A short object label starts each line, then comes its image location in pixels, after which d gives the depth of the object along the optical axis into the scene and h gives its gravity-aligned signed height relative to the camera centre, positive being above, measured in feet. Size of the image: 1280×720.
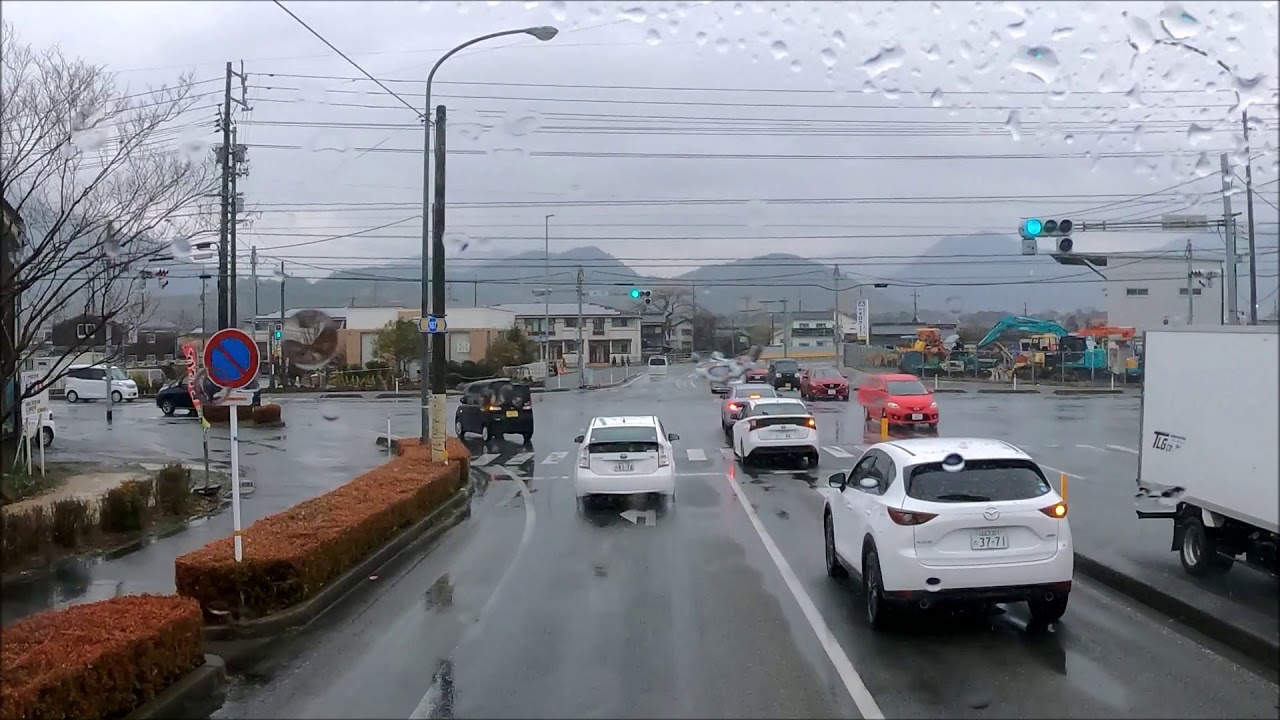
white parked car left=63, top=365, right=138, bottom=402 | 167.53 -5.02
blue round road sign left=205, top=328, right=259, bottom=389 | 33.40 -0.15
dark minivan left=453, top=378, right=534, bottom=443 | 95.45 -5.06
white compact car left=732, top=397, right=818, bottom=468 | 70.28 -5.35
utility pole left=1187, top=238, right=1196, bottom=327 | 106.68 +7.97
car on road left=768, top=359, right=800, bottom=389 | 167.73 -3.07
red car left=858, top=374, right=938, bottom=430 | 99.81 -4.53
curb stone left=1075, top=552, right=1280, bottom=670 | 24.03 -6.87
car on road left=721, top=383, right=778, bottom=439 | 92.38 -3.92
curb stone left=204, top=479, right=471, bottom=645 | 28.07 -7.38
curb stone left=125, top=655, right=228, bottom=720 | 20.84 -7.20
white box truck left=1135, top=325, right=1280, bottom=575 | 26.86 -2.70
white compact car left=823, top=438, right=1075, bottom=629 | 25.80 -4.51
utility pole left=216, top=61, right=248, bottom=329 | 92.89 +12.35
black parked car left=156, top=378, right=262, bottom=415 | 136.05 -5.73
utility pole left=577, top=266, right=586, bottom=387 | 191.62 +0.82
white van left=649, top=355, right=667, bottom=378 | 223.92 -2.20
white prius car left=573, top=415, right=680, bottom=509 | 52.85 -5.59
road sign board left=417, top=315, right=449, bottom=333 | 65.87 +1.95
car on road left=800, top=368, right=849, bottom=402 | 142.82 -3.98
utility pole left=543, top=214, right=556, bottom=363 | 197.06 +14.04
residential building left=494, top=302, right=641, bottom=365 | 272.92 +6.26
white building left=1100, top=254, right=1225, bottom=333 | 133.49 +9.25
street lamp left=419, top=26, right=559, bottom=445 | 65.67 +8.27
